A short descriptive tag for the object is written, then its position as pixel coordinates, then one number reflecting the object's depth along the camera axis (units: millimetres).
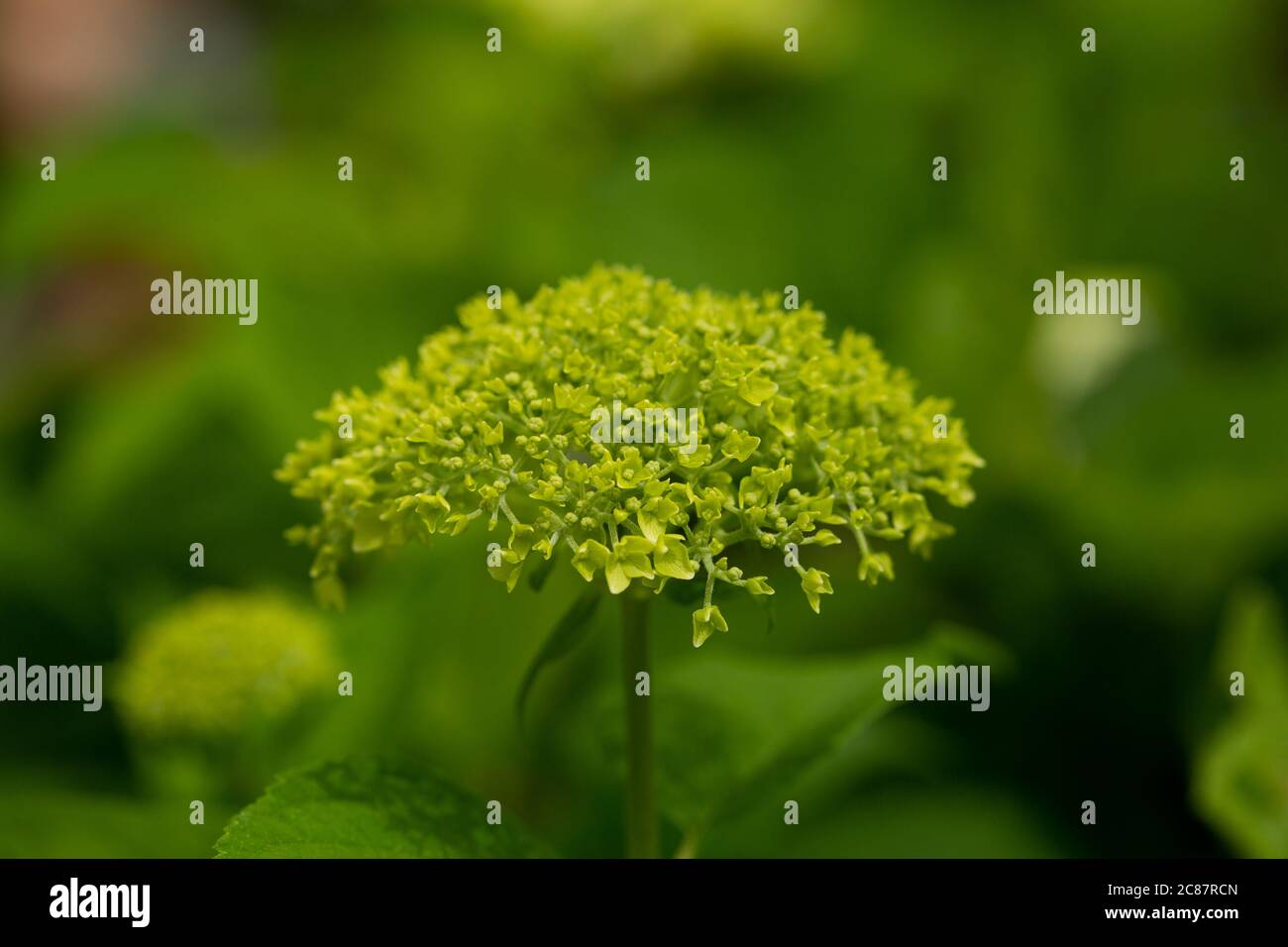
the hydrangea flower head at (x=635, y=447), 521
